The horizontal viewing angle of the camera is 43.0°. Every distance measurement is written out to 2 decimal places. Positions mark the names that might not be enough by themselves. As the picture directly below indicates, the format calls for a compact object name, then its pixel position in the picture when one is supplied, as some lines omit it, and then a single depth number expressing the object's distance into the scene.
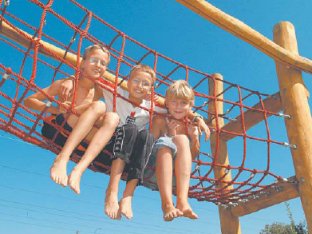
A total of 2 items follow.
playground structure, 3.19
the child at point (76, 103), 2.37
